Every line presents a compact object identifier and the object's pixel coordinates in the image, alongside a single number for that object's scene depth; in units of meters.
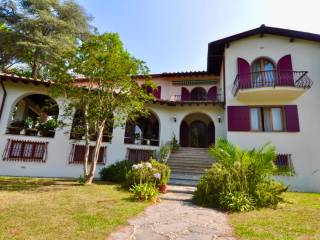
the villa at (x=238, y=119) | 11.81
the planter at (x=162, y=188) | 8.37
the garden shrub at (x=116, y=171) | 11.01
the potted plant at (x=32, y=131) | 12.70
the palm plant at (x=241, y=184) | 6.11
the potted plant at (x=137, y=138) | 14.79
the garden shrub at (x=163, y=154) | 12.89
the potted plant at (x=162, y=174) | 8.33
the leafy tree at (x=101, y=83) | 9.10
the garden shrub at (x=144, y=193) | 6.71
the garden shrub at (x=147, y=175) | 8.14
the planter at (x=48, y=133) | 12.88
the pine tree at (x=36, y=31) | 17.48
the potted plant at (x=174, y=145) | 14.02
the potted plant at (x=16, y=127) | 12.30
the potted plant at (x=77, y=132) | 10.59
